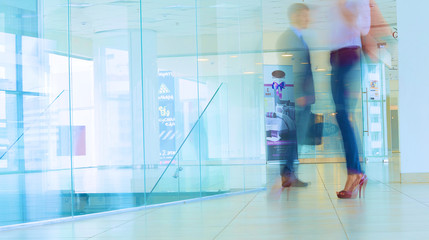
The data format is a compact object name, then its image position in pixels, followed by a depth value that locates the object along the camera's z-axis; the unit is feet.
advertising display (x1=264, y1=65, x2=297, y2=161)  45.06
